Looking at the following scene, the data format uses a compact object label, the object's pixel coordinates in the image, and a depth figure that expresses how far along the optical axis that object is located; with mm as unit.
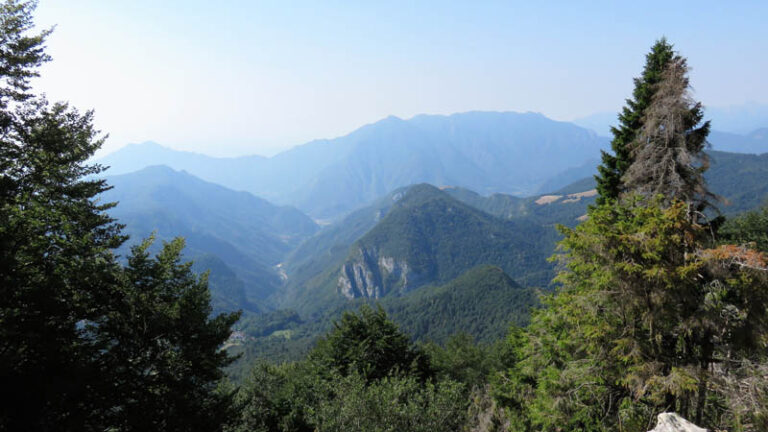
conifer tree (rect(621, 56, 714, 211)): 13828
